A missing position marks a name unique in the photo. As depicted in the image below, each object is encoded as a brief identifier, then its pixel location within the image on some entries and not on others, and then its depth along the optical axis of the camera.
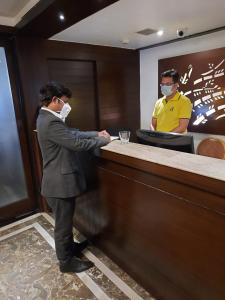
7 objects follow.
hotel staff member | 2.46
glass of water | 1.75
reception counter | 1.12
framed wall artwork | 2.94
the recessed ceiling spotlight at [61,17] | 1.81
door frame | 2.47
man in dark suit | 1.57
